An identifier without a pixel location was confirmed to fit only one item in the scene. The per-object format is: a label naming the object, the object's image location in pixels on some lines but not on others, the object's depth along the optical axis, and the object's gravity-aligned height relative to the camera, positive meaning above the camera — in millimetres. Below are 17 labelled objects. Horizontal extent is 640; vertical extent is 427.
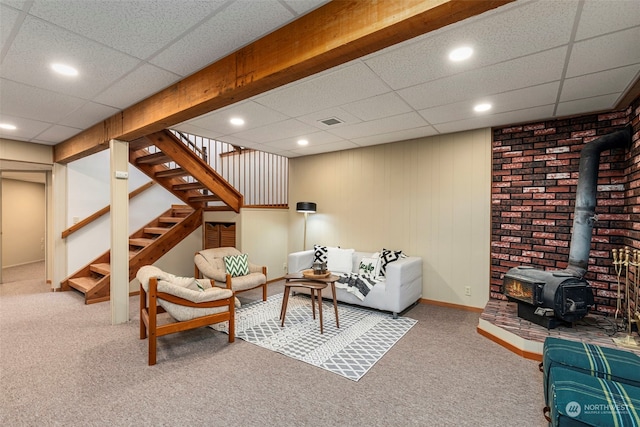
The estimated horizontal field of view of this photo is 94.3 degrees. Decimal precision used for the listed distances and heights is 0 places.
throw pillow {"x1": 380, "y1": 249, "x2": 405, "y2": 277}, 4348 -655
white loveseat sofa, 3836 -1032
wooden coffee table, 3544 -869
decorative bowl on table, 3761 -801
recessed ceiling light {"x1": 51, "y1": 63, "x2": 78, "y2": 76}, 2422 +1192
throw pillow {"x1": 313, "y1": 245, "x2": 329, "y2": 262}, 4996 -684
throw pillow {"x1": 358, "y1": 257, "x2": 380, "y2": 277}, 4324 -785
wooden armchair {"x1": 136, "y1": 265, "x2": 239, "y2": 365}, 2715 -898
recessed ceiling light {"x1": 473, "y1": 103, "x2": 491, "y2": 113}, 3195 +1170
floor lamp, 5387 +111
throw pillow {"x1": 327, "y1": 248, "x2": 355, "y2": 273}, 4777 -771
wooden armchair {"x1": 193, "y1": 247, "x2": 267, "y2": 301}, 4375 -897
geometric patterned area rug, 2758 -1354
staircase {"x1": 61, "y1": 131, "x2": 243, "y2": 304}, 4488 +179
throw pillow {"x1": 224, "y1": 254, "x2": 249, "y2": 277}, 4598 -816
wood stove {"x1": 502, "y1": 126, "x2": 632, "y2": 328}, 2924 -656
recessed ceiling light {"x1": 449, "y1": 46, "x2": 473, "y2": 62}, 2105 +1166
